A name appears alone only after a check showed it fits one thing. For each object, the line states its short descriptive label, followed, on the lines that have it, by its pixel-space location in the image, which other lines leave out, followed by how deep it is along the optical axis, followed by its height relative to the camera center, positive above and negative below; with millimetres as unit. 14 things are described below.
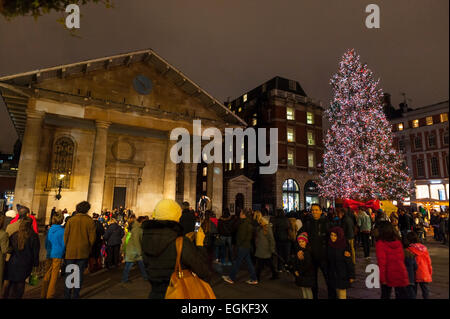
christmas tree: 24203 +6032
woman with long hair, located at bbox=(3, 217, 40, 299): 4984 -1245
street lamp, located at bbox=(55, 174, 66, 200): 17373 +652
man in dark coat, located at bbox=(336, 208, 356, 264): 8281 -610
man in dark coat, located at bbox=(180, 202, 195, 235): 9005 -637
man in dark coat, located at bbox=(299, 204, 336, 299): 5012 -833
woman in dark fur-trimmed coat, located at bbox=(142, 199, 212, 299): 2912 -588
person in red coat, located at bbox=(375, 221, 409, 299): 4445 -1009
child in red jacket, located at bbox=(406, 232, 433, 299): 5059 -1113
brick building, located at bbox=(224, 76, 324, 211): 35031 +7831
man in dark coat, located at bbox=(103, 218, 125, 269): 8875 -1438
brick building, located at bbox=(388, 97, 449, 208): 33562 +8789
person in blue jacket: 5895 -1308
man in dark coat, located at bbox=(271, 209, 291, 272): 8907 -1119
